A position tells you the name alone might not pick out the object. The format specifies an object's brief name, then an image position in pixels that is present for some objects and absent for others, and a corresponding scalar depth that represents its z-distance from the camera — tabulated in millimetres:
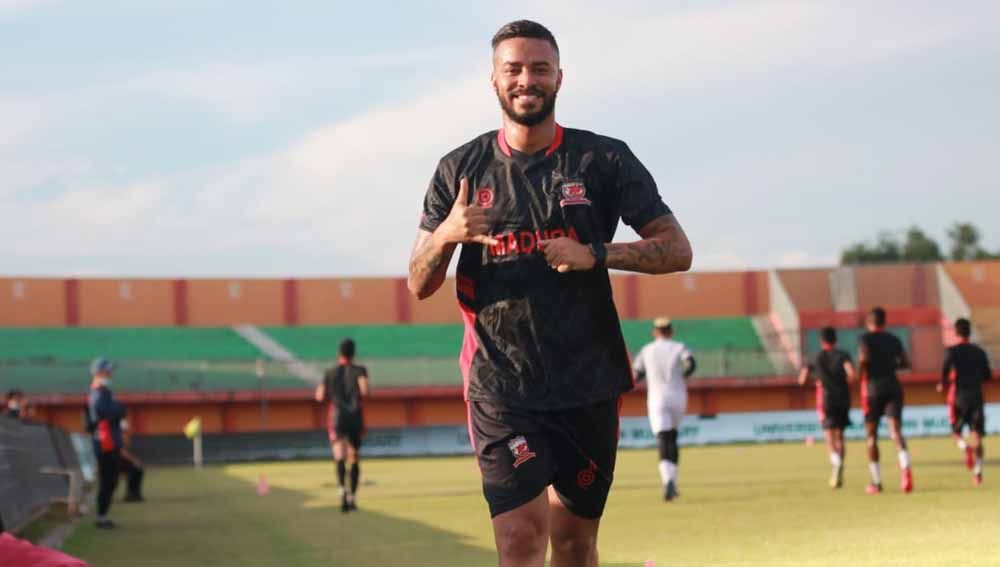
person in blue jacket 18984
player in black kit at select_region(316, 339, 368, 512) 20250
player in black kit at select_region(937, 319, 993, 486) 21891
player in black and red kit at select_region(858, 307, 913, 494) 19984
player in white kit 19781
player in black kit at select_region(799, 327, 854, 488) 20984
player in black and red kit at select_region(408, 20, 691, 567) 6086
